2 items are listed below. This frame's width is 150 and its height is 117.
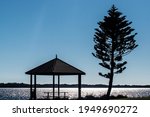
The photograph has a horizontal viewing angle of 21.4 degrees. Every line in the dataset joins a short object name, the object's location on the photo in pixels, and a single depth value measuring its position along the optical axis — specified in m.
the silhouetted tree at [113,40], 49.97
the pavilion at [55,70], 34.81
